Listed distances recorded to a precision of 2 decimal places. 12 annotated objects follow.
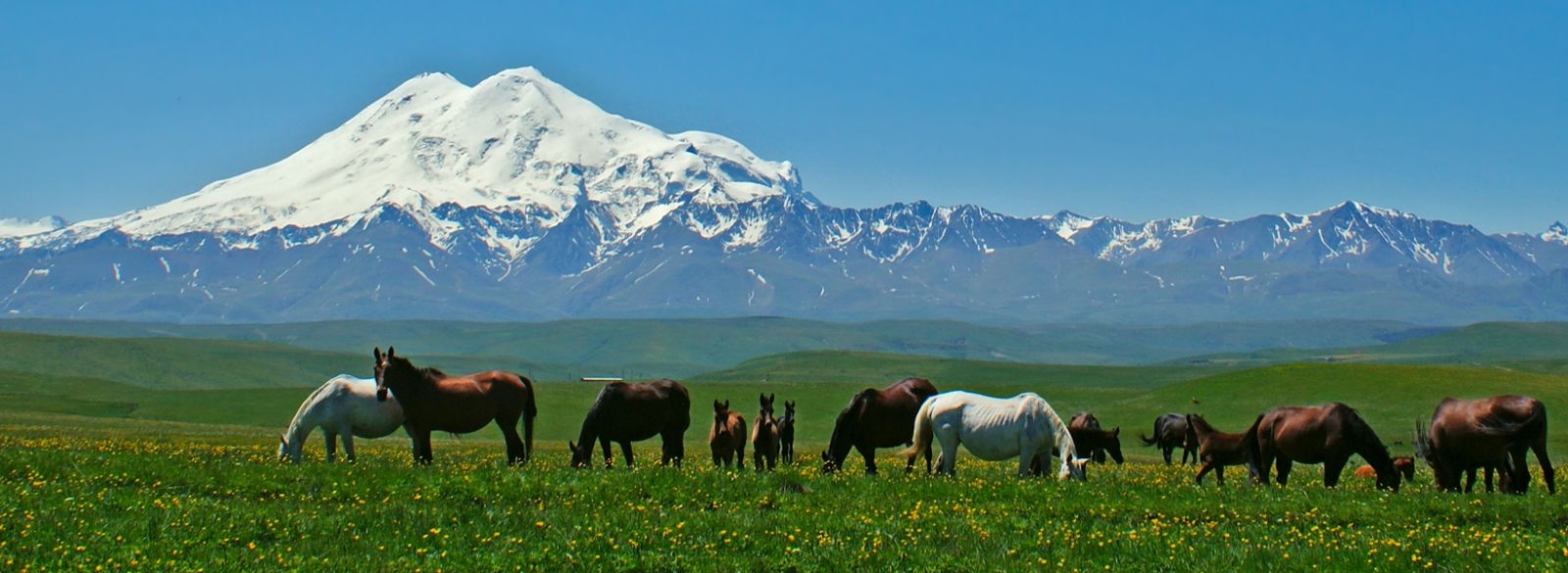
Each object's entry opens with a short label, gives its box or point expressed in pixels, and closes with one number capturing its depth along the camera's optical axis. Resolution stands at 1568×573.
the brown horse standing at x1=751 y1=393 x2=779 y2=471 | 33.03
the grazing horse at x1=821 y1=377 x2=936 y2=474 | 31.73
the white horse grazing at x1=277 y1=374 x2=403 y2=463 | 30.09
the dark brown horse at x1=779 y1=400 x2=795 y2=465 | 35.78
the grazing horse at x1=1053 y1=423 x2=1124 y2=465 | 37.12
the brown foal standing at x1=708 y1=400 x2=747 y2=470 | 32.62
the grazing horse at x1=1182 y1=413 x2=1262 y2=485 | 32.00
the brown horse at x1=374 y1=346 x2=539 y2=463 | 30.14
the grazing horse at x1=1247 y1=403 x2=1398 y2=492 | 28.38
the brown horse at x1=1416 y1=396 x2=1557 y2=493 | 26.64
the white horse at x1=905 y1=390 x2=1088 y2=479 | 29.02
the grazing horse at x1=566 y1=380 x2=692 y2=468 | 31.36
